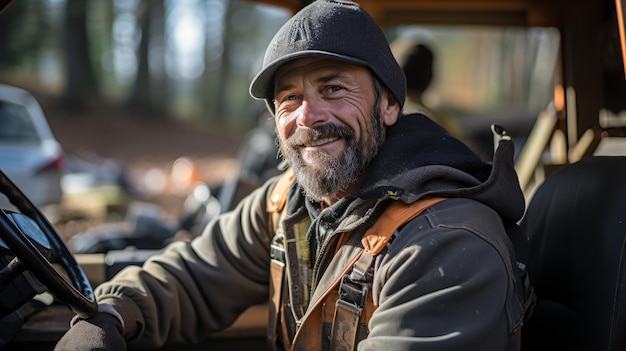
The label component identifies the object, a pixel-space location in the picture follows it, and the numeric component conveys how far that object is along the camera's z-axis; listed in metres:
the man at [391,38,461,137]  4.79
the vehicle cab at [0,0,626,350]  1.99
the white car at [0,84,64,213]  9.23
